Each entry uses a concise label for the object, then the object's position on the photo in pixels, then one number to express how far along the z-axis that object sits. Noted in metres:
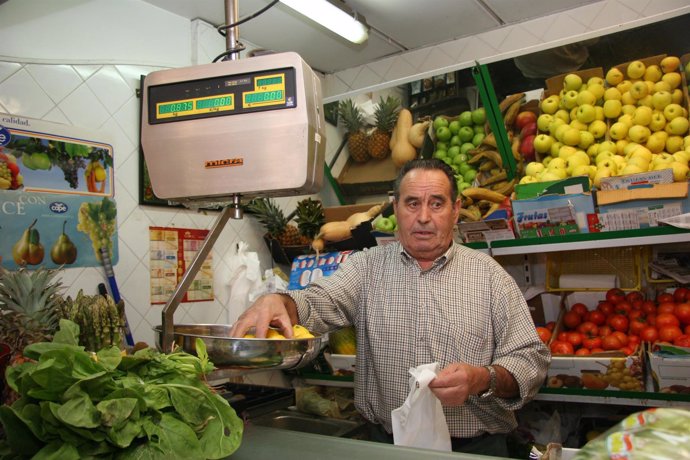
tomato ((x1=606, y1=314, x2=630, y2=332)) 2.83
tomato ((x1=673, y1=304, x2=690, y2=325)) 2.61
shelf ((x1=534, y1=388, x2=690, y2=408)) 2.38
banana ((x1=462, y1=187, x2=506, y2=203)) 3.10
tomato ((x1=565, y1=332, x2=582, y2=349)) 2.84
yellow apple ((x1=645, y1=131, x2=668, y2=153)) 2.81
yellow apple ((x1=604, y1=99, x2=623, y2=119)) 2.99
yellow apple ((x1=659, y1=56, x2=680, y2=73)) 2.89
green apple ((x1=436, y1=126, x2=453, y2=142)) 3.58
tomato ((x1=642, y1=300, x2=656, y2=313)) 2.84
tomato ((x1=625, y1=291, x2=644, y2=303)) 2.94
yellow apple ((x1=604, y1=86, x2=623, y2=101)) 3.02
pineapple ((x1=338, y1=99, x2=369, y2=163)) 3.89
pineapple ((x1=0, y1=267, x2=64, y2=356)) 1.25
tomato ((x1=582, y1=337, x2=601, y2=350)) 2.75
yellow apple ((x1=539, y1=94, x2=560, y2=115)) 3.23
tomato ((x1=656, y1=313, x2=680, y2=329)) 2.60
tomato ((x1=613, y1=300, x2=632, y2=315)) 2.90
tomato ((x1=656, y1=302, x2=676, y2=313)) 2.69
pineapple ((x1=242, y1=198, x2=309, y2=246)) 3.89
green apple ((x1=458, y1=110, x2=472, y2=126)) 3.48
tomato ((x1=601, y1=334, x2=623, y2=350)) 2.70
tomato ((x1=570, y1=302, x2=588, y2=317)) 3.05
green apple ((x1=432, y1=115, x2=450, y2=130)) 3.60
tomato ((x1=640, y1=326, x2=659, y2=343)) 2.62
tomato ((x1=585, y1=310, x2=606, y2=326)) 2.95
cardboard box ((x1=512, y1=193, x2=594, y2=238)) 2.62
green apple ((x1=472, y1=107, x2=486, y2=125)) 3.42
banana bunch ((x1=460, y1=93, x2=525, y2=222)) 3.11
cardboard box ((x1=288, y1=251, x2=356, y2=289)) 3.48
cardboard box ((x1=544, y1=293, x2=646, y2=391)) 2.48
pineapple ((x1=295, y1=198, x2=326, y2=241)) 3.83
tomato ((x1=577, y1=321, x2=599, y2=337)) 2.87
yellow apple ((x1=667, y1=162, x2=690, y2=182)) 2.55
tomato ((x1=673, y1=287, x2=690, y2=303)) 2.74
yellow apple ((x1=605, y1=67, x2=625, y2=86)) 3.03
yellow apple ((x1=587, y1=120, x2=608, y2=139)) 3.02
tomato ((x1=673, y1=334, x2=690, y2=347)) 2.45
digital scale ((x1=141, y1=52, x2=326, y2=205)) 1.39
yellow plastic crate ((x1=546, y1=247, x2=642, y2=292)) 3.06
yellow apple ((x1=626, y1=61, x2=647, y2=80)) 2.95
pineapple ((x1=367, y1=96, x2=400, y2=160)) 3.75
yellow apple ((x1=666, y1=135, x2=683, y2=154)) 2.77
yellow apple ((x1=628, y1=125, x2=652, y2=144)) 2.85
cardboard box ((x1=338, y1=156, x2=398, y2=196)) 3.91
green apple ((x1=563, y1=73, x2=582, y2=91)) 3.13
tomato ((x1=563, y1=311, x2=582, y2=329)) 3.03
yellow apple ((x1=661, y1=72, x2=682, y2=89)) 2.87
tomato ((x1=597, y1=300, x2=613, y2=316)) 2.97
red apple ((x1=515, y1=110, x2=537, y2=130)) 3.34
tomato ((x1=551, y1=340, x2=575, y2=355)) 2.77
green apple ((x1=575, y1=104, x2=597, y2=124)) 3.03
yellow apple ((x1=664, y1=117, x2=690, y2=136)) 2.76
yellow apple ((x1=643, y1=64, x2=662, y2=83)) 2.93
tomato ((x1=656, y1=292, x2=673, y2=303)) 2.78
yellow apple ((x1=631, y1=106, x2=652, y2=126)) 2.88
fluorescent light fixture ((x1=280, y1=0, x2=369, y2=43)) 3.44
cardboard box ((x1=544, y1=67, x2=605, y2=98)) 3.13
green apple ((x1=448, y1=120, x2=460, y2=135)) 3.54
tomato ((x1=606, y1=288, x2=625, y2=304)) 2.98
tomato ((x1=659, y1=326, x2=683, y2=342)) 2.55
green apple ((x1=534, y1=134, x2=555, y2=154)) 3.15
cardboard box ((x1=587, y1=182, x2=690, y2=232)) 2.40
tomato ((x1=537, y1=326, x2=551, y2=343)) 2.99
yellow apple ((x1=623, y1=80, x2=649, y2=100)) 2.91
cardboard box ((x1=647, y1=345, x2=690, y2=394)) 2.35
